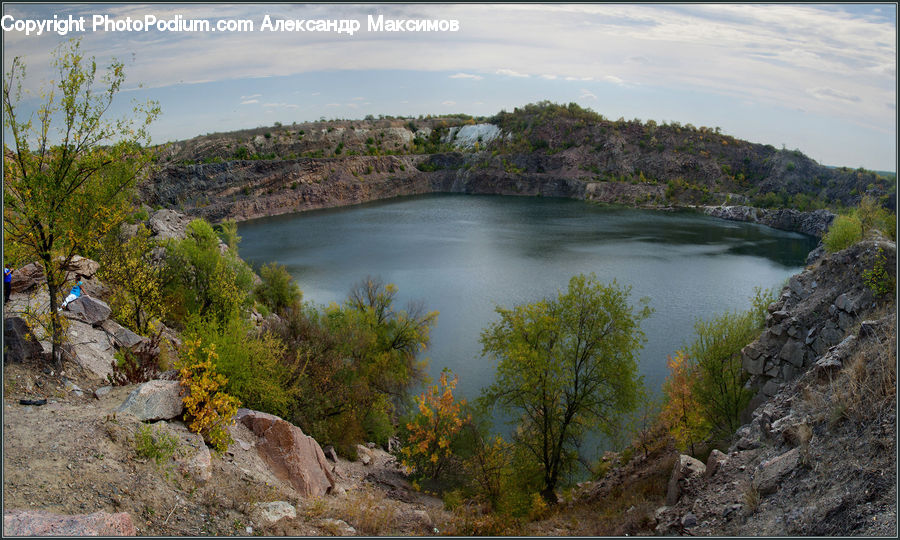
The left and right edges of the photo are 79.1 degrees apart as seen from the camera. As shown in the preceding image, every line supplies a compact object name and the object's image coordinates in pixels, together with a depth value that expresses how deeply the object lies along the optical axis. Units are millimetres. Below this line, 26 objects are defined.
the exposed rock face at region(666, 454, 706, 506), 11391
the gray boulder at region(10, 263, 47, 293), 12797
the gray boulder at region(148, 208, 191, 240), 27297
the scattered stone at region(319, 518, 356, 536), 8250
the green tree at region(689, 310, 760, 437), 17469
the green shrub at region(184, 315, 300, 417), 12344
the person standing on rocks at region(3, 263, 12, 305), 11711
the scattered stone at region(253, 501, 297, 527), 8082
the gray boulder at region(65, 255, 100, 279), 15203
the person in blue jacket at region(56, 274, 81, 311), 12575
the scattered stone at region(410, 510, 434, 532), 9767
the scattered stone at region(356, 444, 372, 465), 16261
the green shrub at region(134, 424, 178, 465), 8219
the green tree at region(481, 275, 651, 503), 15617
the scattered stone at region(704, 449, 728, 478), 10805
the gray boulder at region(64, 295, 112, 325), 12539
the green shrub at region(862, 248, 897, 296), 13727
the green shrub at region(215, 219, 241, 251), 33369
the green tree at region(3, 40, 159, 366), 9305
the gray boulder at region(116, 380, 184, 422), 9289
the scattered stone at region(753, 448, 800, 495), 8789
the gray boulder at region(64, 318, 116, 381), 10914
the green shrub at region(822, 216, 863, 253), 22703
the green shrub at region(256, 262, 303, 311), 27891
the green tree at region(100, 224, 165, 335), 14188
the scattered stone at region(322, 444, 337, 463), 14438
